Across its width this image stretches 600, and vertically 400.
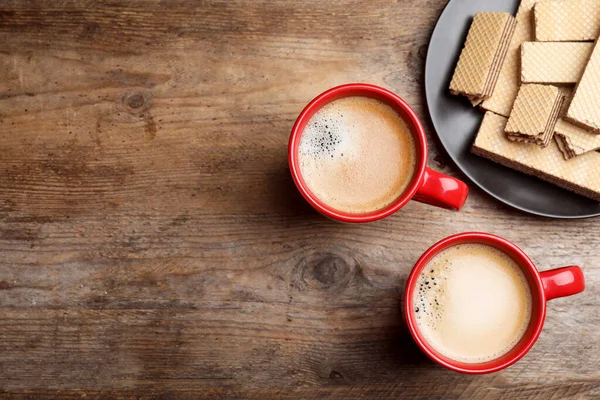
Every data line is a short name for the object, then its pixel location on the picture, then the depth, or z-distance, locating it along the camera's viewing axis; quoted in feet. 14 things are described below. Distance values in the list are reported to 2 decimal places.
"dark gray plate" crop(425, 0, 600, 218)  3.27
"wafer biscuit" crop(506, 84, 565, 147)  3.16
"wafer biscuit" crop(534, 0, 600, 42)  3.25
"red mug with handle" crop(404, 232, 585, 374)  2.91
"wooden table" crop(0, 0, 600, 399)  3.41
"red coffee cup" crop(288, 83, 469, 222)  2.88
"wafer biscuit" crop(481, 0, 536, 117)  3.30
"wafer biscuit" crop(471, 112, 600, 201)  3.22
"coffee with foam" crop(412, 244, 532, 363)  3.07
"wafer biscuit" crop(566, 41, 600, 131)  3.14
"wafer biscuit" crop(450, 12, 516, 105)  3.21
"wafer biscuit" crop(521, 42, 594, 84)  3.23
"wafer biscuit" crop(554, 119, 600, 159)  3.18
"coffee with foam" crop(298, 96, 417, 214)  3.03
